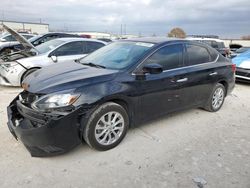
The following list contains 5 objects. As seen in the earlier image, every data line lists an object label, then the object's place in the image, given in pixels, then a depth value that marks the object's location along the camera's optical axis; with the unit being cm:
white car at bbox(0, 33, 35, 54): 1389
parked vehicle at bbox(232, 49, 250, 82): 746
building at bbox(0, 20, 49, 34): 5198
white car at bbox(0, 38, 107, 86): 614
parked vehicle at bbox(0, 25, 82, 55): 831
